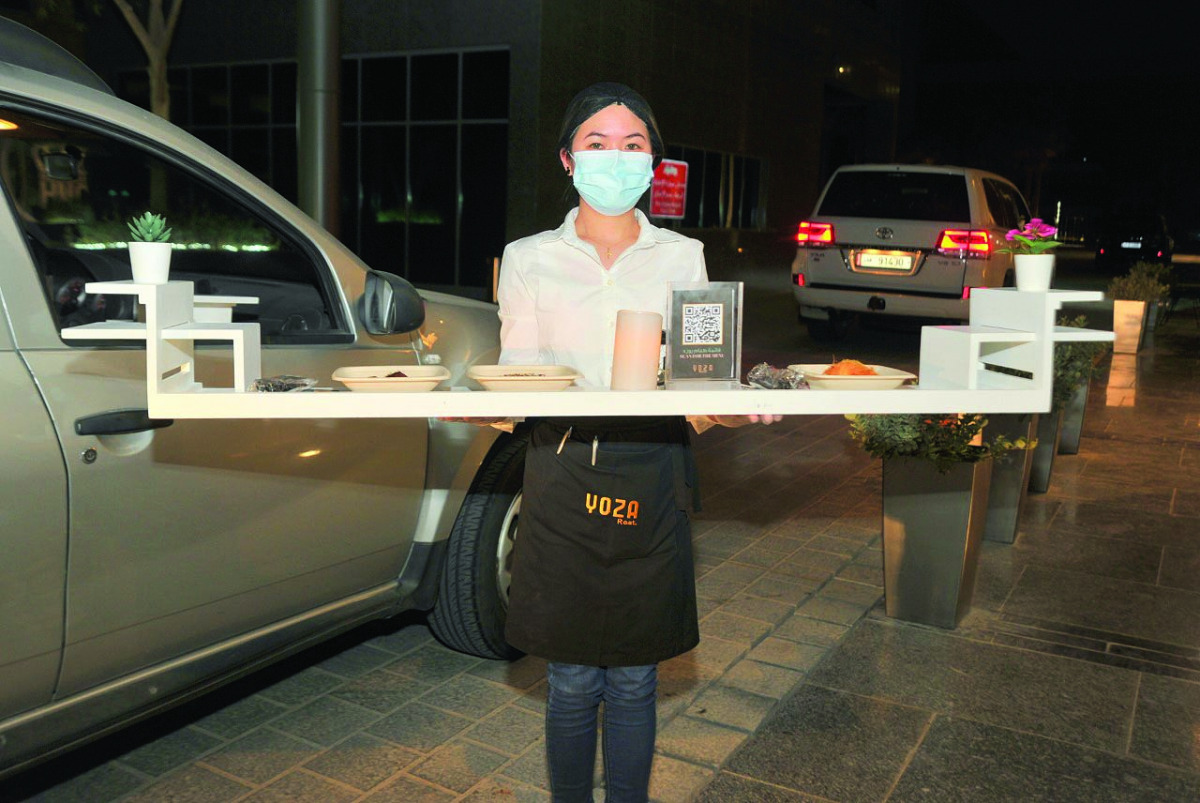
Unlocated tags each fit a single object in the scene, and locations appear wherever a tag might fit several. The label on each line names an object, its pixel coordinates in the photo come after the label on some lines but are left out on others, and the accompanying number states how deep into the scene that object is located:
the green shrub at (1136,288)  16.17
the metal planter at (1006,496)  6.13
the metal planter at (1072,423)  8.45
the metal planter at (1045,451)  7.09
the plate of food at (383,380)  2.51
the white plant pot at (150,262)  2.54
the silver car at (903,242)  13.06
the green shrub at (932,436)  4.71
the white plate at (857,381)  2.65
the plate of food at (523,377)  2.53
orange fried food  2.69
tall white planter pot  15.71
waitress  2.79
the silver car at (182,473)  2.74
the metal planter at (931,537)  4.75
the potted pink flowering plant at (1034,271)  2.79
